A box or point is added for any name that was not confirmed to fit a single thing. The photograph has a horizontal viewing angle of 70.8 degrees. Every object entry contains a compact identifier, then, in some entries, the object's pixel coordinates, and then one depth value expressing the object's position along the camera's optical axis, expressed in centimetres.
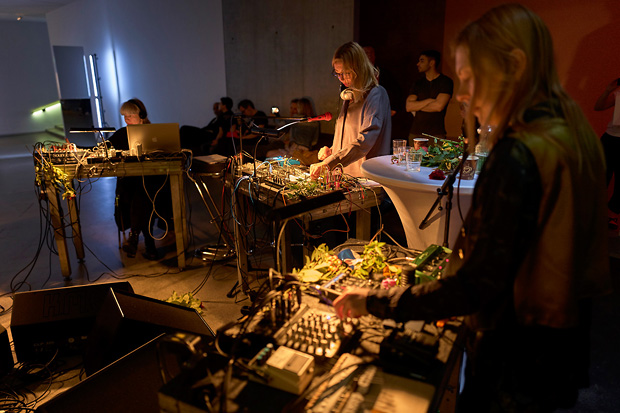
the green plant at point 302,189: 251
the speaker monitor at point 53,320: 237
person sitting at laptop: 382
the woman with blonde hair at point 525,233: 87
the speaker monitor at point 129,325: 201
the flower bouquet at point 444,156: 249
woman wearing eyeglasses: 280
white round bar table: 223
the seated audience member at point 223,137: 716
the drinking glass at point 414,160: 252
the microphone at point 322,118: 232
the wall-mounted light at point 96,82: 1160
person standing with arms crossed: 443
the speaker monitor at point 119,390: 167
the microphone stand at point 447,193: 176
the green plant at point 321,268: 152
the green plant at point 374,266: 154
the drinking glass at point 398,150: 269
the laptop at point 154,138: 345
